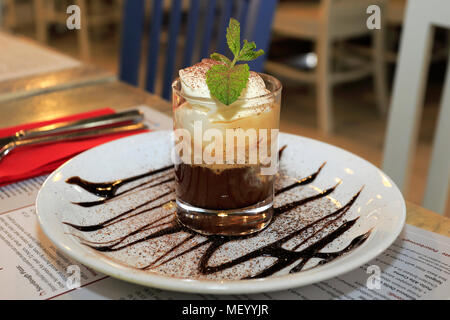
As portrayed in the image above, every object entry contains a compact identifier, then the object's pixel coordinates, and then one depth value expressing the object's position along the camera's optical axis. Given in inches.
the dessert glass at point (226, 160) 21.7
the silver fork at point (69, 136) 30.7
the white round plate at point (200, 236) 18.8
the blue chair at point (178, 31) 48.0
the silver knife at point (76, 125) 31.7
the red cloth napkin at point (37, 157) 29.3
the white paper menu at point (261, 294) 20.1
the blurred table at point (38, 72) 42.6
